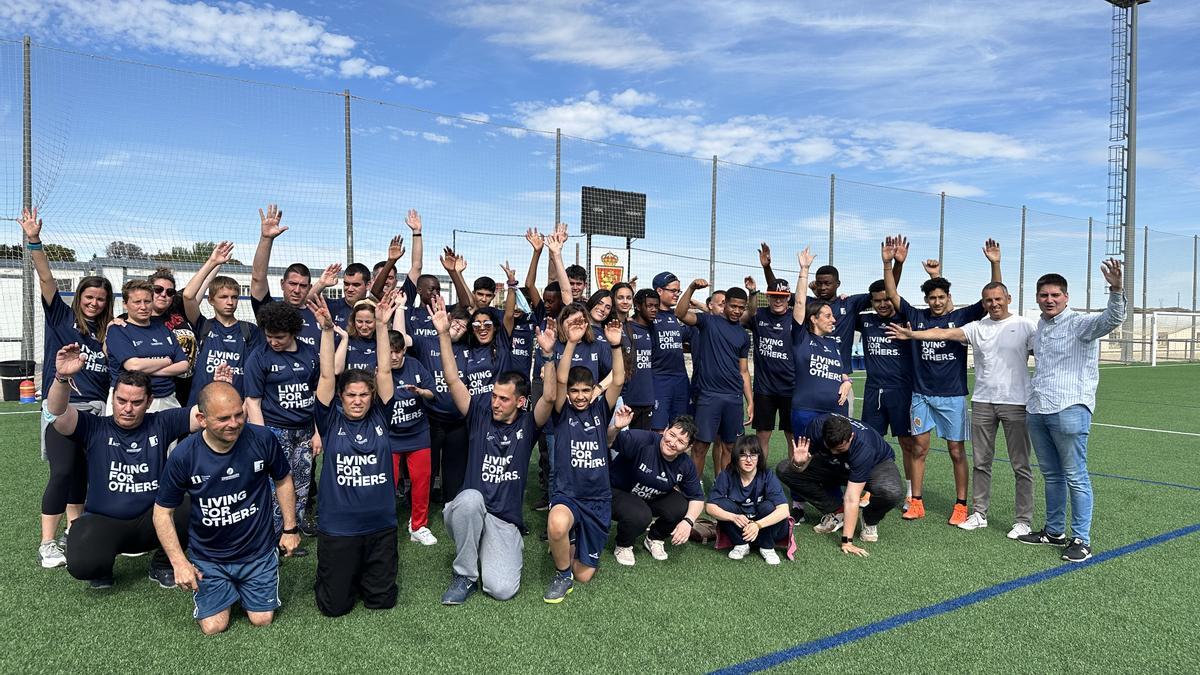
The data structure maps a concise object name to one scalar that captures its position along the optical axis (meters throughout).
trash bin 11.27
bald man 3.60
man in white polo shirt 5.36
